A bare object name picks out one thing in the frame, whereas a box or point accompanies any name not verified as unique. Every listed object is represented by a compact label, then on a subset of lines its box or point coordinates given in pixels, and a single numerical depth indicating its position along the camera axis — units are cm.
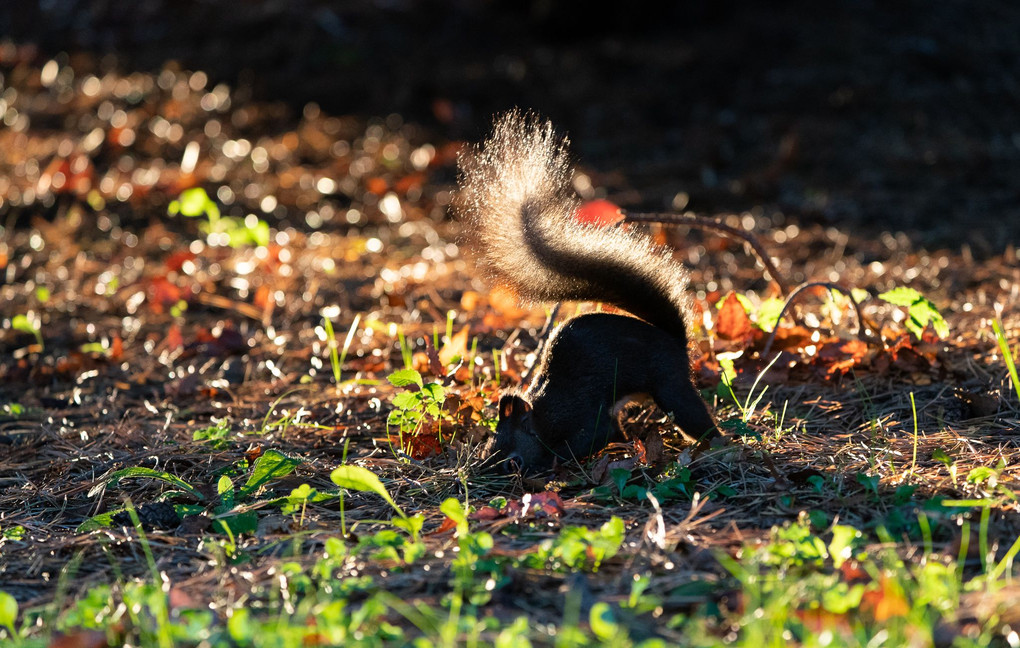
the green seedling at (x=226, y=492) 586
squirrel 617
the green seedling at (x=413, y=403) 639
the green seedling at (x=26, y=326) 946
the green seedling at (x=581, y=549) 483
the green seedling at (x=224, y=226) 1117
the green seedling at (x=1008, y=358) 591
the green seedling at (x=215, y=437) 696
